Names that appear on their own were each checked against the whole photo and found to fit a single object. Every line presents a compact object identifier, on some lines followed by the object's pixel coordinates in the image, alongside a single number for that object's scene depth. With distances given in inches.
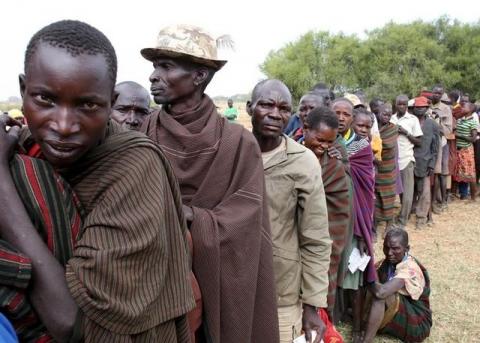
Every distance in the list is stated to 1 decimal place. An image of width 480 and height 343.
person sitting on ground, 151.3
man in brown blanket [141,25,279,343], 53.7
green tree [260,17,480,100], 933.2
